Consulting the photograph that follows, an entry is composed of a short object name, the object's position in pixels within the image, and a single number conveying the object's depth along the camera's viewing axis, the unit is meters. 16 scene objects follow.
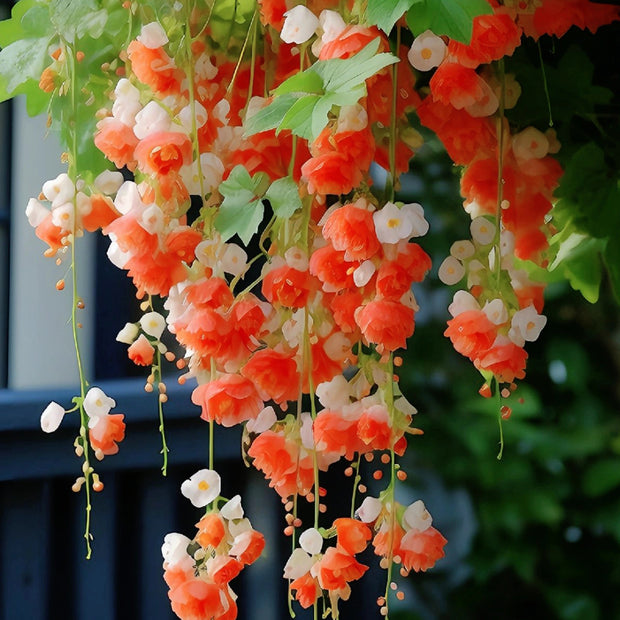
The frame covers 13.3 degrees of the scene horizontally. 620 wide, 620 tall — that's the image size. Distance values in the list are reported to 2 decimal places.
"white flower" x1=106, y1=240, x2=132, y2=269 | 2.08
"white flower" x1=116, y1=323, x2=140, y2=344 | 2.18
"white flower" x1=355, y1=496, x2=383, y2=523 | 2.12
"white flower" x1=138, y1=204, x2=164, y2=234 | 2.06
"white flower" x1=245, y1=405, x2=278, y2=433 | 2.11
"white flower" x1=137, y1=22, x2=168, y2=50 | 2.07
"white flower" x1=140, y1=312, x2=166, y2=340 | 2.18
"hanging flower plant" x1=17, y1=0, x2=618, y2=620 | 2.03
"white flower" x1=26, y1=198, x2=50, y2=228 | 2.15
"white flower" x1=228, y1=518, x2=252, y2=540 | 2.08
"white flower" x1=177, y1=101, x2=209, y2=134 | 2.08
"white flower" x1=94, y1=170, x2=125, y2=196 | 2.16
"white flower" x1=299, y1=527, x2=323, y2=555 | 2.08
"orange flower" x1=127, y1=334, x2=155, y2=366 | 2.17
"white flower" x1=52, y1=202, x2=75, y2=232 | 2.12
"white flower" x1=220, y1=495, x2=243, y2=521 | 2.09
